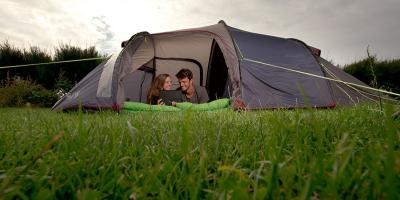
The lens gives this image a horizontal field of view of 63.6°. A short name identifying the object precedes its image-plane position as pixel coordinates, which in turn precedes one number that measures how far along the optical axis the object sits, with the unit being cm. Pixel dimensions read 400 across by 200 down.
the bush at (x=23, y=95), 794
